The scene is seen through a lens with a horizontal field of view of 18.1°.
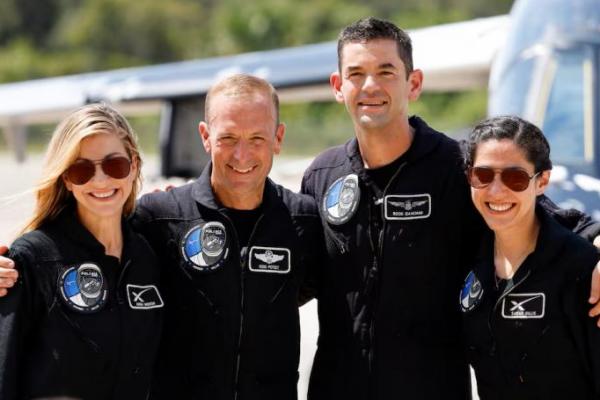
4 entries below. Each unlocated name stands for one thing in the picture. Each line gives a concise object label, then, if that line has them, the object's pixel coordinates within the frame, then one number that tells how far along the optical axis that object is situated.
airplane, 15.59
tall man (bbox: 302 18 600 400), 8.27
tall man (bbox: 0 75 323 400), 8.02
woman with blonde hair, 7.12
